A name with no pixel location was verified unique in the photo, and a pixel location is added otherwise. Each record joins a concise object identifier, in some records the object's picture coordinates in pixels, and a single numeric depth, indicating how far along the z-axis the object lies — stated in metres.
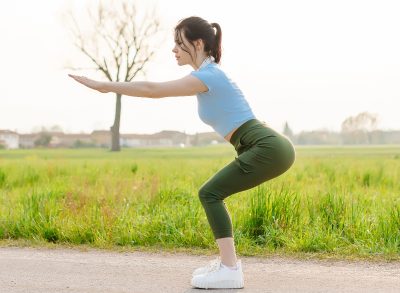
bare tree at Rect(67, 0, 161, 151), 37.00
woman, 4.38
